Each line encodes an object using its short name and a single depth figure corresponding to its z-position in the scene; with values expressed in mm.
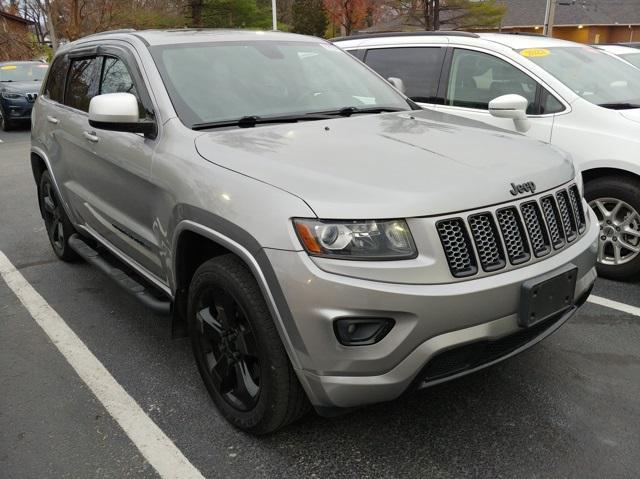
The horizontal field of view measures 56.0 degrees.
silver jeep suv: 2215
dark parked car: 15234
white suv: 4383
